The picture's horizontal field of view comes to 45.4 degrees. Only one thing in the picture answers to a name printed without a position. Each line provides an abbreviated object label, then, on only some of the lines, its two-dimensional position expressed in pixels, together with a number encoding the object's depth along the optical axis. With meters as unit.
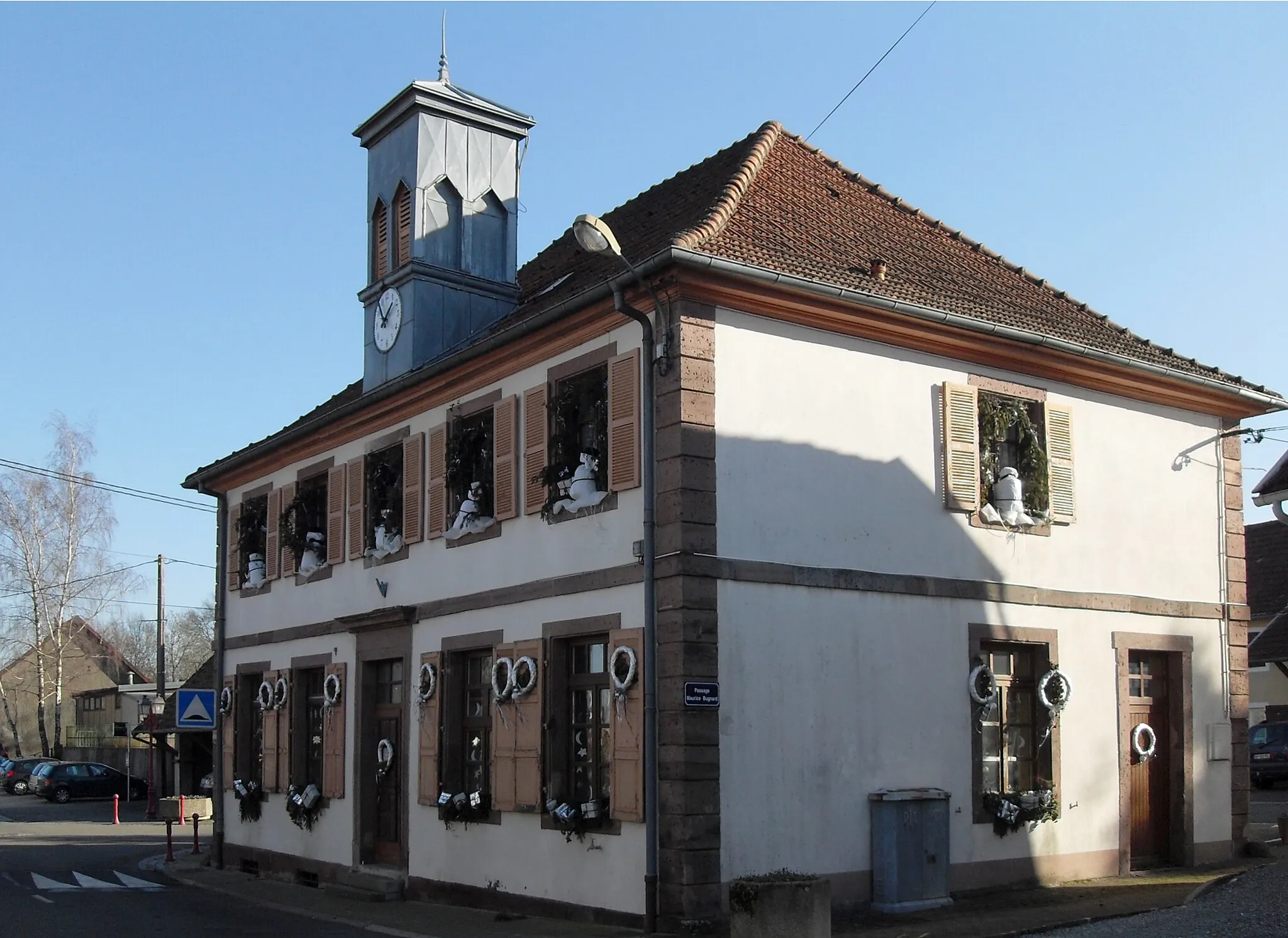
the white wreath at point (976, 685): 15.22
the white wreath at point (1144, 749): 16.75
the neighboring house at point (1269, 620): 31.80
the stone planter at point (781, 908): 10.81
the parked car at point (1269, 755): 31.17
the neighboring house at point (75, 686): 70.88
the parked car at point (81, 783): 45.16
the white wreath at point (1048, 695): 15.77
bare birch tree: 50.91
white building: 13.67
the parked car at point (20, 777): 49.75
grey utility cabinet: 13.99
